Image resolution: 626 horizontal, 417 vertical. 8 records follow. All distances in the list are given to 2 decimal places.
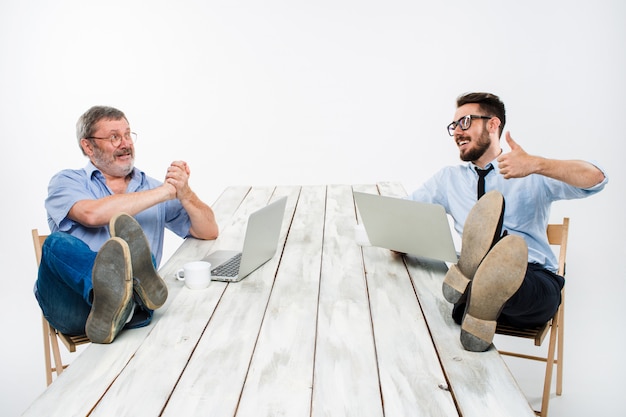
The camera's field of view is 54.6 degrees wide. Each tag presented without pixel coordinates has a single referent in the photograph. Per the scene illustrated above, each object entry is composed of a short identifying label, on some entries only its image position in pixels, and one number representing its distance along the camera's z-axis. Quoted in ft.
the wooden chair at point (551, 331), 7.04
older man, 4.99
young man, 4.74
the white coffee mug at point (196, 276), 6.07
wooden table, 3.96
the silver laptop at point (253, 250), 6.05
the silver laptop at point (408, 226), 6.22
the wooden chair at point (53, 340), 6.82
